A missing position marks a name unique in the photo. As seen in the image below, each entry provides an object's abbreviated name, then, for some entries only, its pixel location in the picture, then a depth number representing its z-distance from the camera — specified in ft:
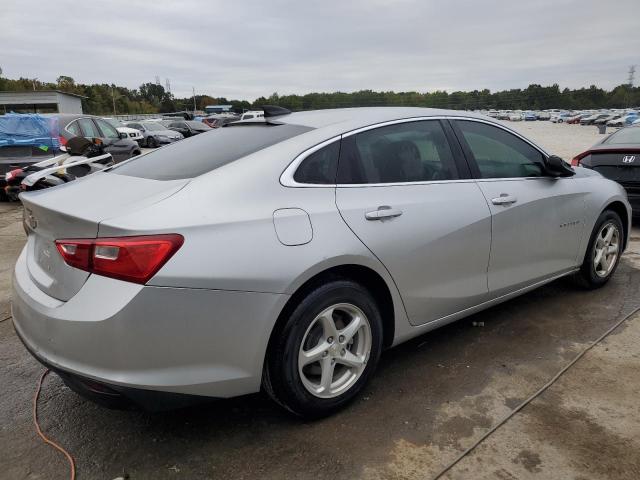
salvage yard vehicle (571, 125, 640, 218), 21.12
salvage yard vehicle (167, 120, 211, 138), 106.32
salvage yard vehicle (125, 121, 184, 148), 89.35
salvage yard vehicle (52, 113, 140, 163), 32.17
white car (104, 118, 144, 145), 86.18
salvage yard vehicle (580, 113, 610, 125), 203.00
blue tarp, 30.14
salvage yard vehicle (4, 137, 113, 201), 20.07
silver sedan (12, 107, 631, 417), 6.83
